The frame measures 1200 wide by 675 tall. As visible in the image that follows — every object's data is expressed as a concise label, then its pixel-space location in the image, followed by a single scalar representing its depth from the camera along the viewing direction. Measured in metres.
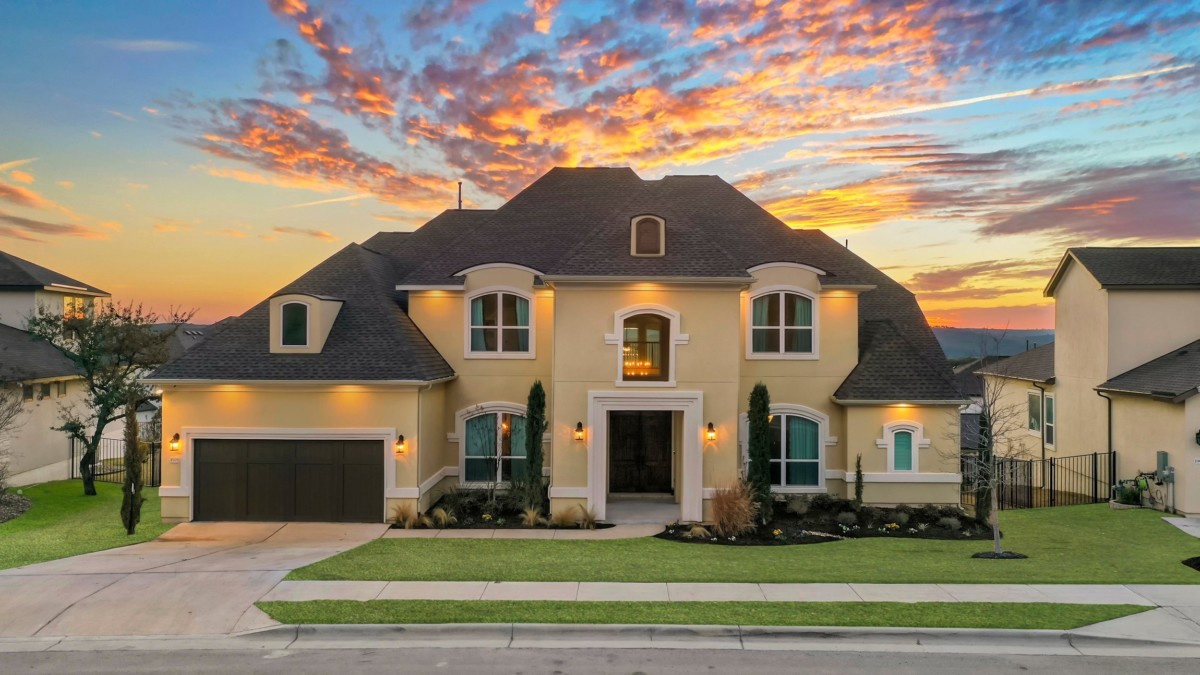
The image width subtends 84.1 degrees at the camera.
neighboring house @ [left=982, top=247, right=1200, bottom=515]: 16.60
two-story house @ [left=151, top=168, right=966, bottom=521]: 16.17
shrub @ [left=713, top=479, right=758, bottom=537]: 14.88
